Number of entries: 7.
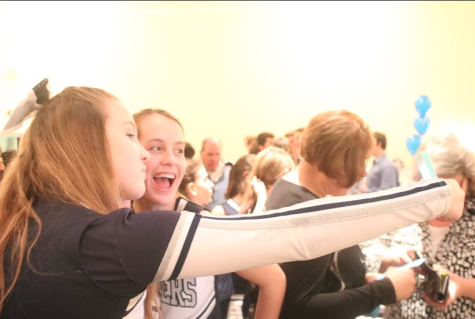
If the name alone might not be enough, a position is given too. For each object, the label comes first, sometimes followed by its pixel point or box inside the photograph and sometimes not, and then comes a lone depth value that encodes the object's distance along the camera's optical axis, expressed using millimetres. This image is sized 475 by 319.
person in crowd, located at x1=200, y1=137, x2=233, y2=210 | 4066
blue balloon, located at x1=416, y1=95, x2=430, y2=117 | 5246
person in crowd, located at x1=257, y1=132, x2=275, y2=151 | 4974
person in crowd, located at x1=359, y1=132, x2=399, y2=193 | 4754
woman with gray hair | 1550
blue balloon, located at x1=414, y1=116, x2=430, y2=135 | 5035
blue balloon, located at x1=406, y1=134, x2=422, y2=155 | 5197
